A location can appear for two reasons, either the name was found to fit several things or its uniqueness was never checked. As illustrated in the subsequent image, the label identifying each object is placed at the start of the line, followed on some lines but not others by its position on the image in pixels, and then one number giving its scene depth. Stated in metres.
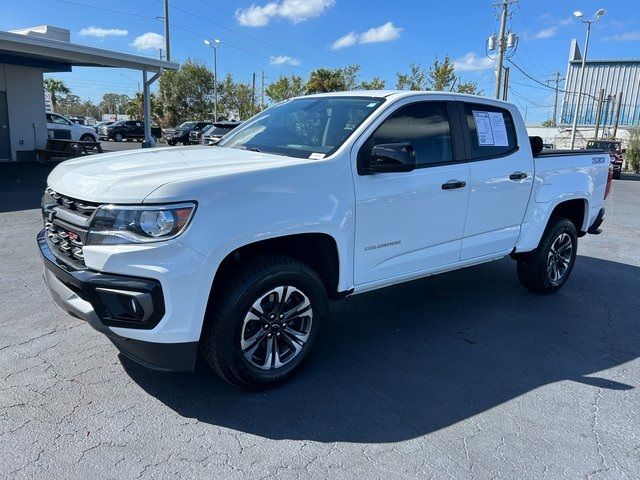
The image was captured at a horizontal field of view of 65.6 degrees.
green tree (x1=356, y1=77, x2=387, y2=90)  35.88
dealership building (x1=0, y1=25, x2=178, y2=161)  15.67
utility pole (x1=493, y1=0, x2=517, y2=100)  26.76
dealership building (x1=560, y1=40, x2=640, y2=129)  64.25
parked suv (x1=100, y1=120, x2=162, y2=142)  35.47
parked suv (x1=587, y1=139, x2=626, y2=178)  24.22
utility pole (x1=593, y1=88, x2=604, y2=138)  39.88
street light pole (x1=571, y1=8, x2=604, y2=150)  32.16
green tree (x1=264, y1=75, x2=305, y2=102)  39.72
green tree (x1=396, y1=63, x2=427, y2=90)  34.88
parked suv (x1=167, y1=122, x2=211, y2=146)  31.28
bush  30.31
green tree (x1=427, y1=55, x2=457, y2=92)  33.28
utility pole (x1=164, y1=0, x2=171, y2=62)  30.29
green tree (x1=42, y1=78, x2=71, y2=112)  62.44
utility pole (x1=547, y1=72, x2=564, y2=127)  63.51
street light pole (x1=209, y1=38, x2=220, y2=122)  48.28
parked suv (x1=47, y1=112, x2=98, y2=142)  21.37
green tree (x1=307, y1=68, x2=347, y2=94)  36.09
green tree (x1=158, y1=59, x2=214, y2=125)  49.22
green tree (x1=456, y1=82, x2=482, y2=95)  35.26
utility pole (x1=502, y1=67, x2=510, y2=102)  29.31
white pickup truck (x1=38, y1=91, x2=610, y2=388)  2.66
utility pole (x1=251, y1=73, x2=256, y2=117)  52.16
